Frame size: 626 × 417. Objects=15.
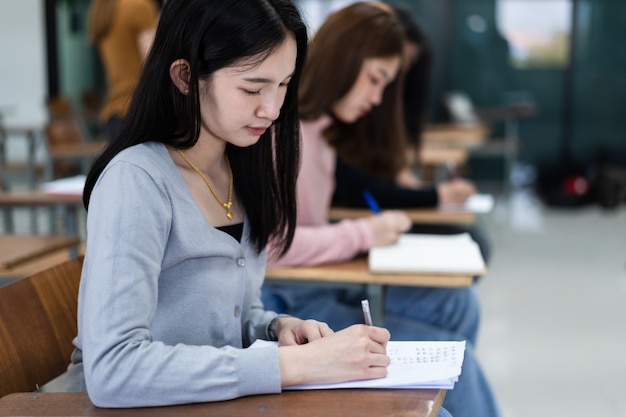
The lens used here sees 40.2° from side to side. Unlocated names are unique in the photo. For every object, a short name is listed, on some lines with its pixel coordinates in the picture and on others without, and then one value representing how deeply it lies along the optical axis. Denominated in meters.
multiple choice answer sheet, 1.09
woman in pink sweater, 2.11
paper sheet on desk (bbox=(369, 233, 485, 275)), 1.94
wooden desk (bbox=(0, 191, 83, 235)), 2.81
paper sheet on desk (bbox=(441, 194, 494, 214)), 2.80
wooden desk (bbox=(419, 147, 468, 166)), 4.24
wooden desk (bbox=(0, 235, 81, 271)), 2.12
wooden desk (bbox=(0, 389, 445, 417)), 1.02
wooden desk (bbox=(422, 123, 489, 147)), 5.16
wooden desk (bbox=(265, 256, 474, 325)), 1.94
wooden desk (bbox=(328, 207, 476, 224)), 2.68
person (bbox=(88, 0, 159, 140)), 3.45
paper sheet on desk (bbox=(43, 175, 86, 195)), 2.91
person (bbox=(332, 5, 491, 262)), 2.67
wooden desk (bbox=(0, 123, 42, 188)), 5.45
